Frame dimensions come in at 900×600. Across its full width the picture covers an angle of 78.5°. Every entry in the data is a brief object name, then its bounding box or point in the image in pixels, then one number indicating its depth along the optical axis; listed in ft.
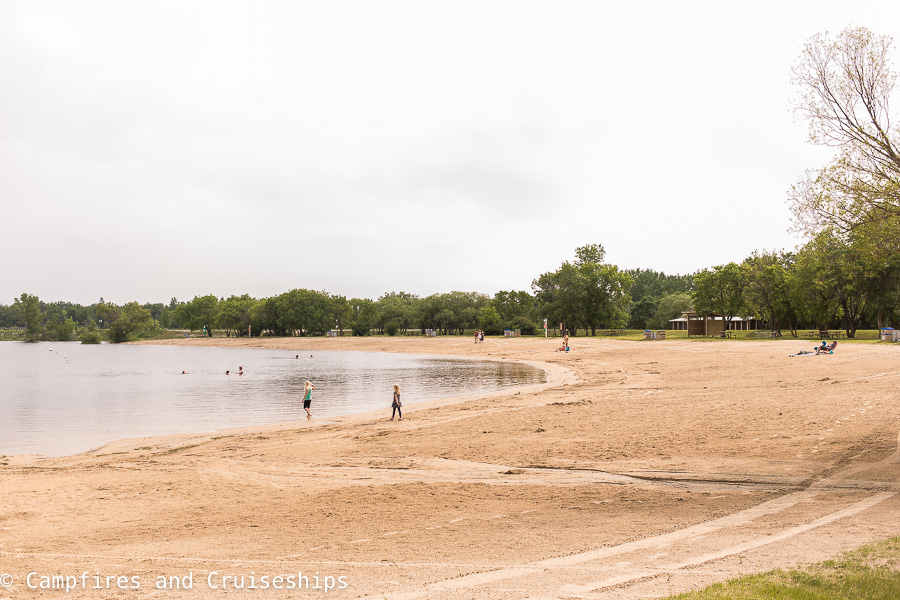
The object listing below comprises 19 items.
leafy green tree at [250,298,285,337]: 516.32
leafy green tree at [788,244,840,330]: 199.06
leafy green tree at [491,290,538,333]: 388.31
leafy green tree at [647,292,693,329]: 392.47
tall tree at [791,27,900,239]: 40.70
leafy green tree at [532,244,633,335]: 304.91
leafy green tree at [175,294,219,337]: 603.18
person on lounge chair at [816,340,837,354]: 120.78
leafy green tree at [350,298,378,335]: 490.08
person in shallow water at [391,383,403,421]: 75.43
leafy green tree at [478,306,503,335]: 387.55
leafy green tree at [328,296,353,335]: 495.82
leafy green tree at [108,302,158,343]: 572.92
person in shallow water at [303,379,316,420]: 85.33
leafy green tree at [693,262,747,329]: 244.63
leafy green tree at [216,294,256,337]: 535.19
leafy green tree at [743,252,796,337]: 231.30
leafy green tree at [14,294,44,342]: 646.74
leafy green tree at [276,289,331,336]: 493.36
